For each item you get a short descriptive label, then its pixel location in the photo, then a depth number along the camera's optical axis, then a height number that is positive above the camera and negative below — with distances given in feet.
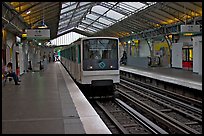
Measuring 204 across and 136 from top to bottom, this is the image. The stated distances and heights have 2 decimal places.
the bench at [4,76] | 47.20 -2.62
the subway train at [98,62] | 40.60 -0.32
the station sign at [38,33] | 51.27 +4.94
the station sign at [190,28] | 56.18 +6.24
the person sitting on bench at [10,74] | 46.81 -2.25
